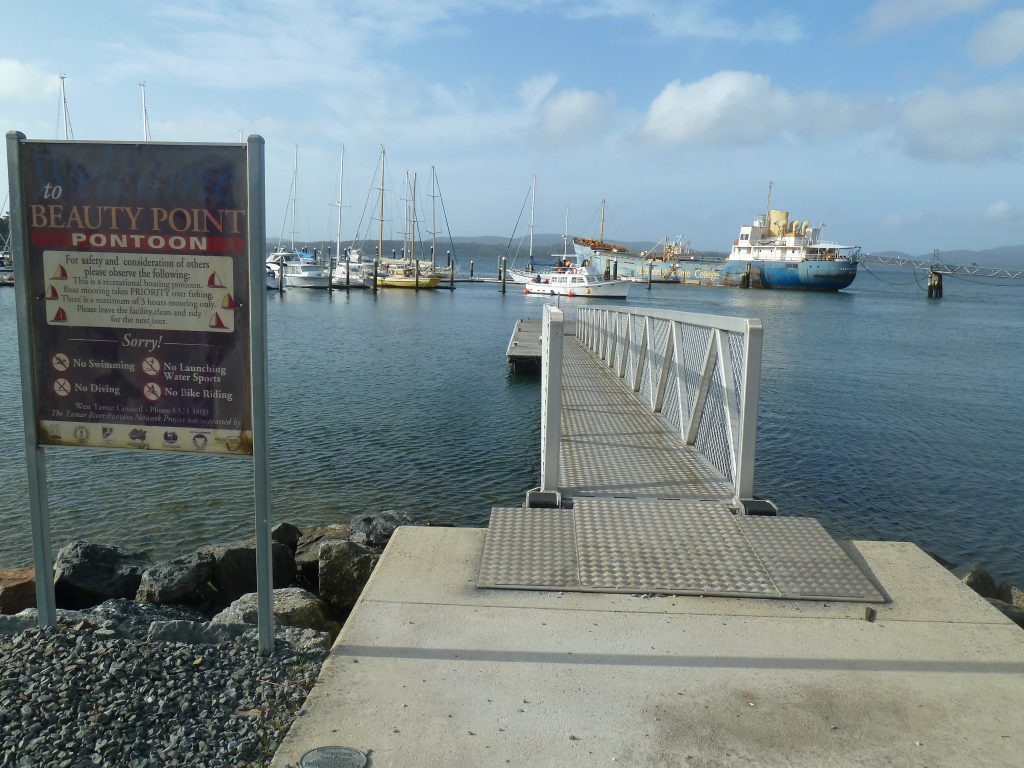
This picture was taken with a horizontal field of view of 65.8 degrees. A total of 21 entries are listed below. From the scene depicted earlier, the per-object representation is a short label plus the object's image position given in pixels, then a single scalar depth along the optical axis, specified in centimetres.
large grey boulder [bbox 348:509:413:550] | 813
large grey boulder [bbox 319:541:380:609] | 658
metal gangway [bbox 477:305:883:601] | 446
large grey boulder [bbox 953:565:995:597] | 700
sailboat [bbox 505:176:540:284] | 8469
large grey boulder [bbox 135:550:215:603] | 616
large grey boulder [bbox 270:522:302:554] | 823
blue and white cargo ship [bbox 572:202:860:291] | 8031
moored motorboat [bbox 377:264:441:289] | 7238
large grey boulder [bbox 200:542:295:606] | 662
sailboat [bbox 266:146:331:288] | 6981
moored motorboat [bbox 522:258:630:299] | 6831
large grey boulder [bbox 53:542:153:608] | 648
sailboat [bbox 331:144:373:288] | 7256
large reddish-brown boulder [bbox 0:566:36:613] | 580
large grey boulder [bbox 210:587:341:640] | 493
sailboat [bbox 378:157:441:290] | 7244
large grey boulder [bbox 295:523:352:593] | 750
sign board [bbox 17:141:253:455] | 361
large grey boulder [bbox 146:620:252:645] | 409
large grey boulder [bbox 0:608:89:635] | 432
